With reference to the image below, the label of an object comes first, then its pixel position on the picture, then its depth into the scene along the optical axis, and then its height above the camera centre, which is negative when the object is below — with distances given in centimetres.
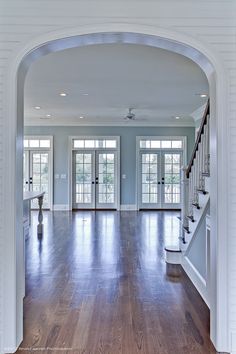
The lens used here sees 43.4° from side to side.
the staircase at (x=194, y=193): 327 -20
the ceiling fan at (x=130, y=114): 764 +166
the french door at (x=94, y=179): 1005 -6
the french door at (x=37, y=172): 1000 +19
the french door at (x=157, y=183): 1005 -20
